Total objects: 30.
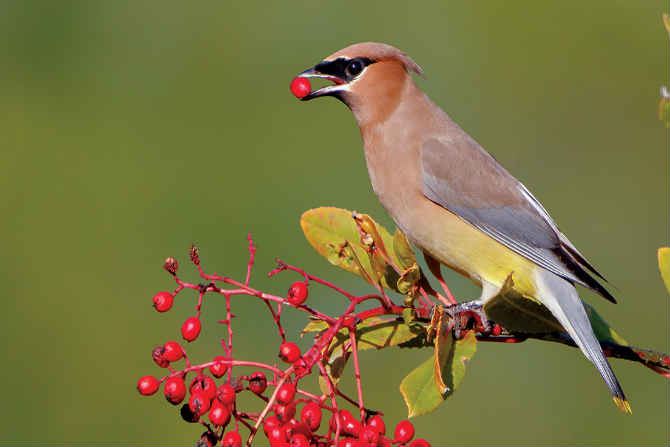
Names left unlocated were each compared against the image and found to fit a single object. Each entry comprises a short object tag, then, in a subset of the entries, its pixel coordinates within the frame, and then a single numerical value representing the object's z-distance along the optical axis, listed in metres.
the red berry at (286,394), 4.48
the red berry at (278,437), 4.55
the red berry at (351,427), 4.70
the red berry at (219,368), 4.68
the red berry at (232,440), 4.50
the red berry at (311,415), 4.58
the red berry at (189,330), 4.87
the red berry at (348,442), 4.58
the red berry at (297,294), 4.72
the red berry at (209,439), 4.45
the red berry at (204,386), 4.57
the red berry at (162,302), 4.83
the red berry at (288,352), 4.53
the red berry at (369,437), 4.51
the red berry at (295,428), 4.56
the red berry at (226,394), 4.52
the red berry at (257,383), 4.57
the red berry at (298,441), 4.46
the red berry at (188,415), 4.56
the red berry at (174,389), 4.71
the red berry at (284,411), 4.54
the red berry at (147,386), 4.81
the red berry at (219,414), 4.48
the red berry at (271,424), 4.63
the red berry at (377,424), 4.63
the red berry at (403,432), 4.76
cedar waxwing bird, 6.54
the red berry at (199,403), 4.51
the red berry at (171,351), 4.79
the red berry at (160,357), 4.75
